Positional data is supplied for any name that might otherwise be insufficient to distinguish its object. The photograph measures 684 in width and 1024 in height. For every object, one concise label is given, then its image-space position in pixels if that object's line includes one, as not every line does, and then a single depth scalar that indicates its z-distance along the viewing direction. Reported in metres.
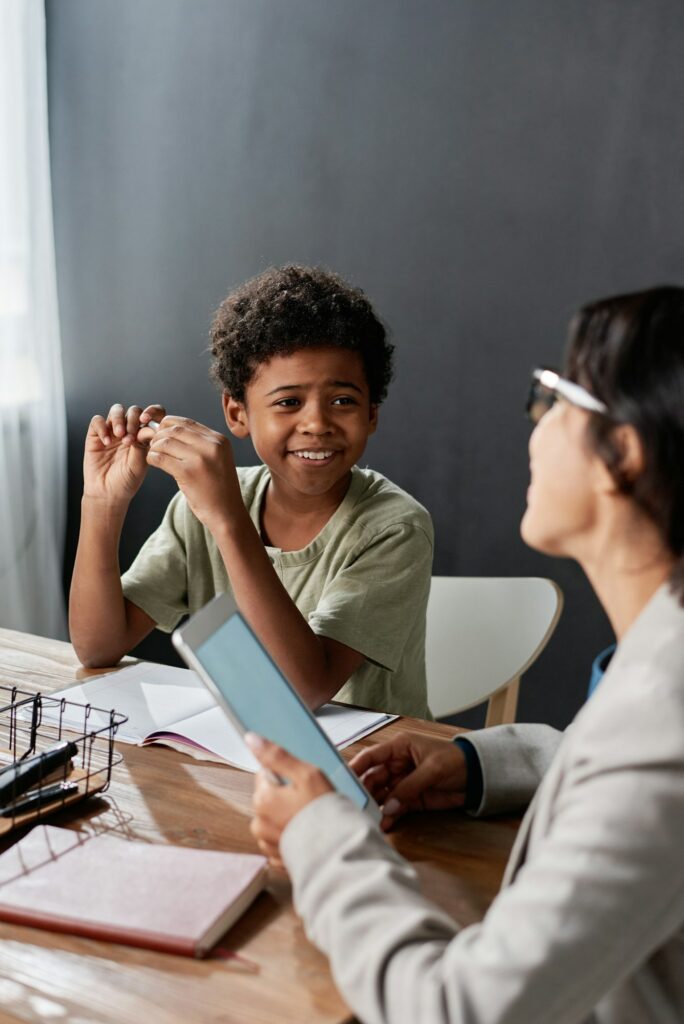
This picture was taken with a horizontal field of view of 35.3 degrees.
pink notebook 0.80
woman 0.61
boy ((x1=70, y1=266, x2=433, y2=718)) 1.44
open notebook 1.21
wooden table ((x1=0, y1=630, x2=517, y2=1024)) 0.74
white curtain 2.82
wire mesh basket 1.00
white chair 1.81
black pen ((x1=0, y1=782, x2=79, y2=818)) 0.99
